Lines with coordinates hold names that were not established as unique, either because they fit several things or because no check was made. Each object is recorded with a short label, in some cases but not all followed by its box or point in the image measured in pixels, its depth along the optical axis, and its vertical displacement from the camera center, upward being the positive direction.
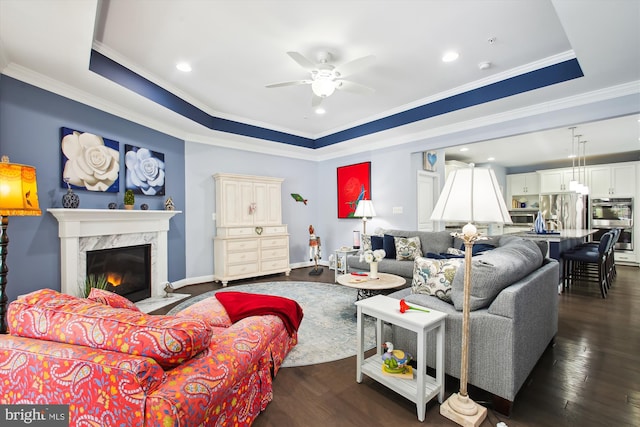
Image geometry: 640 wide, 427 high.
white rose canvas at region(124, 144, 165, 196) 3.97 +0.56
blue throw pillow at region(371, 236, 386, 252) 4.67 -0.52
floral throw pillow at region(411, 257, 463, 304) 2.31 -0.54
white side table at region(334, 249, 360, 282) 5.04 -0.85
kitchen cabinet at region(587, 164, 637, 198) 6.73 +0.72
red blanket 2.21 -0.75
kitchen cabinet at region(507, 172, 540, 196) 8.34 +0.79
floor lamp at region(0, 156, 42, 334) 1.97 +0.09
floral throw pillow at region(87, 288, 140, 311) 1.51 -0.46
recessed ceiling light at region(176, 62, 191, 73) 3.25 +1.62
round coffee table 2.98 -0.76
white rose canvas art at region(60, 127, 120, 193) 3.21 +0.58
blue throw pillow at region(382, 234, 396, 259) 4.55 -0.55
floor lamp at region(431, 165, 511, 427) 1.66 -0.02
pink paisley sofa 0.98 -0.55
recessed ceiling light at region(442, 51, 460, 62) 3.08 +1.64
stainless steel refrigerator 7.09 +0.01
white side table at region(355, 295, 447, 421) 1.75 -0.92
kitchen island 4.35 -0.43
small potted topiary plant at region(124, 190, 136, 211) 3.81 +0.13
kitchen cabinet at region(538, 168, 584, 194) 7.57 +0.82
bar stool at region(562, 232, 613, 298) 4.16 -0.89
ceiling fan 2.75 +1.38
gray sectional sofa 1.76 -0.72
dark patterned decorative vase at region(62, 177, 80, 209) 3.13 +0.12
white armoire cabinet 5.09 -0.34
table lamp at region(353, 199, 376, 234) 5.29 +0.03
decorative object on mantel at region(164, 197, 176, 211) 4.43 +0.09
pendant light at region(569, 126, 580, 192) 5.27 +1.32
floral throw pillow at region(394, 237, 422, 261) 4.34 -0.57
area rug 2.56 -1.23
